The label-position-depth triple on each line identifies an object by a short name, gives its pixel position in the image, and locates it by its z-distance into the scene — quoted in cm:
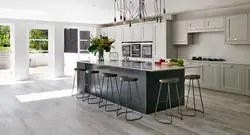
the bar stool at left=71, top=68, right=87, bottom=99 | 591
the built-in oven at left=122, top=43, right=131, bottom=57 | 946
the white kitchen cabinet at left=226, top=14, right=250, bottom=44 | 595
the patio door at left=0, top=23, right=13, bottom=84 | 893
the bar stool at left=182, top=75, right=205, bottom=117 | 450
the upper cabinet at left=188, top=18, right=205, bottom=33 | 697
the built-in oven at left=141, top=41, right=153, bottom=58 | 845
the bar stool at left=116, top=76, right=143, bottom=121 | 421
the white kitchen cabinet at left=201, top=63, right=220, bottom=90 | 651
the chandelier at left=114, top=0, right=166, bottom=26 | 636
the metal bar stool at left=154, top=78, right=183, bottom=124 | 395
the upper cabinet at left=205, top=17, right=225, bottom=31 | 649
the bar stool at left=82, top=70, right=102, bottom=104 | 539
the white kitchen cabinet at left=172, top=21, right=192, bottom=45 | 745
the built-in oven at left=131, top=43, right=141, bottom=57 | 893
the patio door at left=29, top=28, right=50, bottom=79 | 942
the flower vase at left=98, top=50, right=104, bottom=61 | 599
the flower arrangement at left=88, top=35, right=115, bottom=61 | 588
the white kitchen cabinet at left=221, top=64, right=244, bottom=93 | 601
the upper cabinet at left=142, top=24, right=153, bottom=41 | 839
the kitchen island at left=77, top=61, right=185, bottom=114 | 434
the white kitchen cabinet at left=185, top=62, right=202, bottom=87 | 697
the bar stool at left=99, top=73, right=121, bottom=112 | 482
